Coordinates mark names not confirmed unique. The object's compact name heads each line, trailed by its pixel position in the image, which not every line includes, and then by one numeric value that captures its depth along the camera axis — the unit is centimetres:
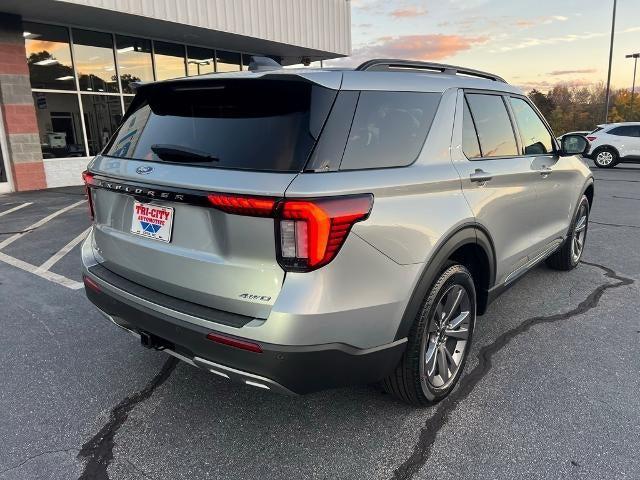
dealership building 1141
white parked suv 1820
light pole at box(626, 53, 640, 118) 4293
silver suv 200
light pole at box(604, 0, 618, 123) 2927
